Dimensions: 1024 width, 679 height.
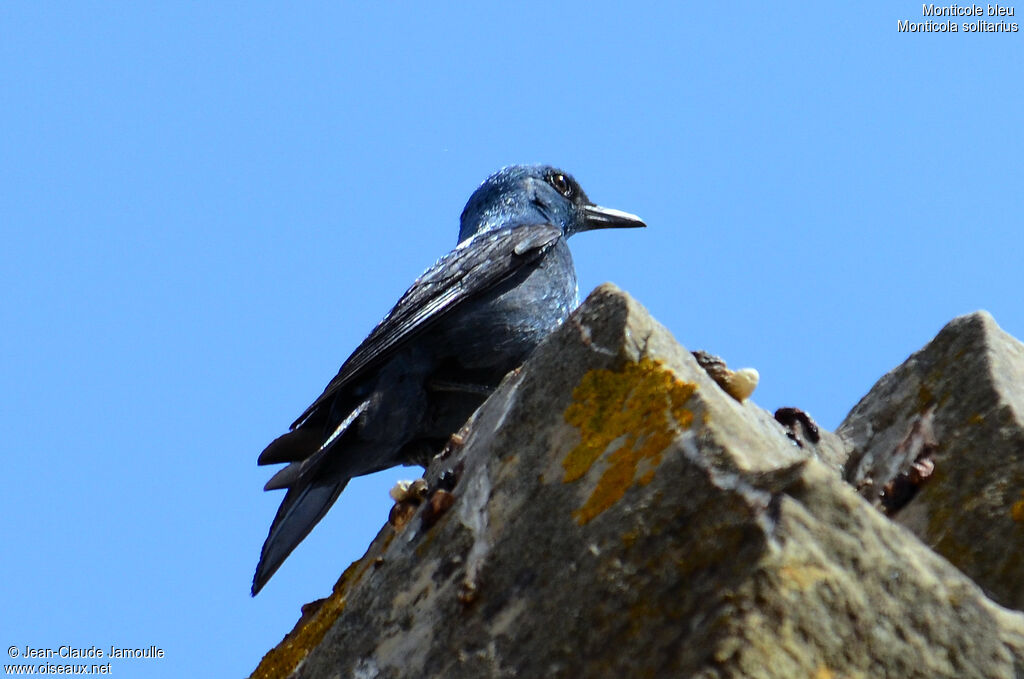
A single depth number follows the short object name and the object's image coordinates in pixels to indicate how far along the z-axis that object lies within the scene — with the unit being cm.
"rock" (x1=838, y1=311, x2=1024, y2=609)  666
